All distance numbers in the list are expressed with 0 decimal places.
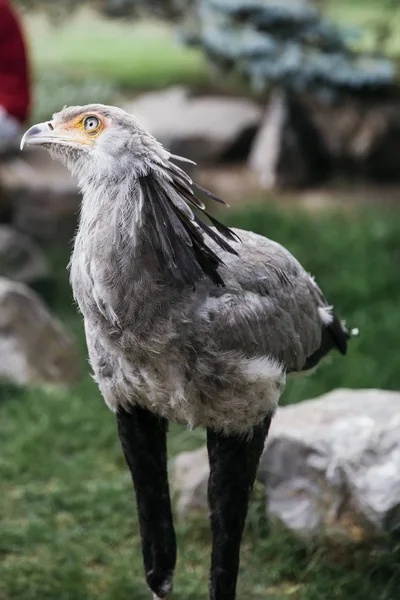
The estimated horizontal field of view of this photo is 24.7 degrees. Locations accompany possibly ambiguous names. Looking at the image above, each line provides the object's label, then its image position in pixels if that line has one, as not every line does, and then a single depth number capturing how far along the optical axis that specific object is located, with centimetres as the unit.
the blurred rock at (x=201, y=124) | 837
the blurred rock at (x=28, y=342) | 511
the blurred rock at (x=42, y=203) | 712
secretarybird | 215
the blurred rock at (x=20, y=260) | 625
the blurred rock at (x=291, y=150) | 807
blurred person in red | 552
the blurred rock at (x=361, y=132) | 793
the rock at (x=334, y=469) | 325
